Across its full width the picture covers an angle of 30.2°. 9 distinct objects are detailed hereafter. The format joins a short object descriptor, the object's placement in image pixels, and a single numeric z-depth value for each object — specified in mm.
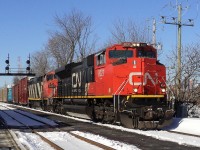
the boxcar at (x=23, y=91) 48519
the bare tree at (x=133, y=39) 42931
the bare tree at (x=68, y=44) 53875
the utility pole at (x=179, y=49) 22219
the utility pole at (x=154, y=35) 36394
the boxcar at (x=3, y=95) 88094
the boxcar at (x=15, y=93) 60250
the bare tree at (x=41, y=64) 76969
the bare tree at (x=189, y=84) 22578
